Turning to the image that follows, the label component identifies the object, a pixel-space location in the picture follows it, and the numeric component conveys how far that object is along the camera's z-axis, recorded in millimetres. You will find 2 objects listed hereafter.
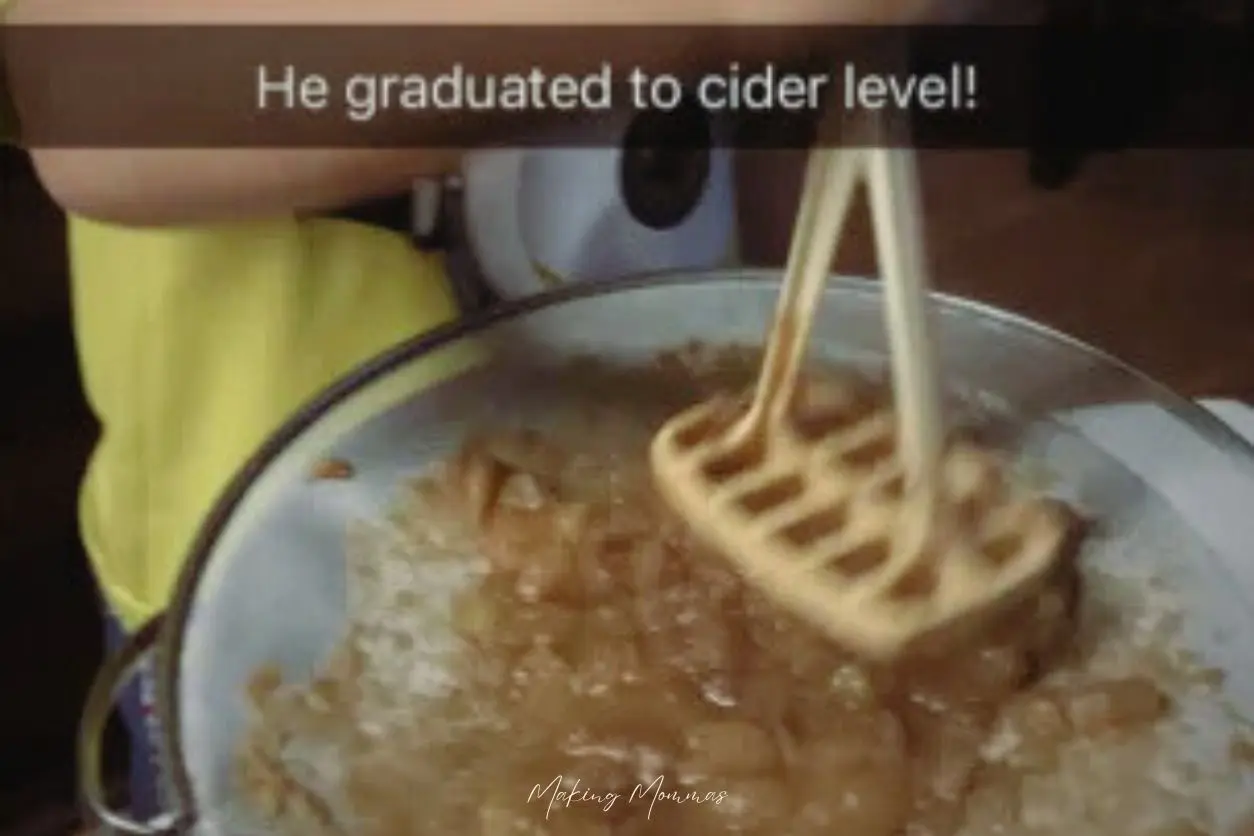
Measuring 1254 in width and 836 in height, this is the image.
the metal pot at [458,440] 968
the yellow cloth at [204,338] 961
